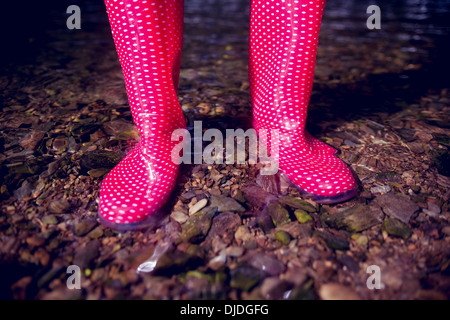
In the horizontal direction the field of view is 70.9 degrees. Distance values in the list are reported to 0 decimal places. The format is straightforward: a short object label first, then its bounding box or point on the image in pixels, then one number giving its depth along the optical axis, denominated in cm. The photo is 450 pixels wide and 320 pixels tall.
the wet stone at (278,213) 117
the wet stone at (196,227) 111
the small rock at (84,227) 112
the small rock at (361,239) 108
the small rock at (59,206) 120
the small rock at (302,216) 118
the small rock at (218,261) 101
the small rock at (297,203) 123
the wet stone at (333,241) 107
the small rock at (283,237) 109
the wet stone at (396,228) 111
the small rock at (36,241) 107
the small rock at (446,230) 112
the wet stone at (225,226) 112
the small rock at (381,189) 132
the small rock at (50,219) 116
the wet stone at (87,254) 102
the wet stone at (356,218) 115
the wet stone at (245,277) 96
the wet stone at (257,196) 126
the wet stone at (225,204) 123
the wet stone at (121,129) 166
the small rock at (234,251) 105
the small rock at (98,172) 139
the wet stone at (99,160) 144
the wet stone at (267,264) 99
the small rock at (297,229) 111
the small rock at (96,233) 111
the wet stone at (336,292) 92
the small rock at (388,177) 138
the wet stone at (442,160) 143
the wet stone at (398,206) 119
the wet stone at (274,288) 93
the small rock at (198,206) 123
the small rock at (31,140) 156
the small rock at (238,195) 129
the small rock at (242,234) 111
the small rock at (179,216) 118
